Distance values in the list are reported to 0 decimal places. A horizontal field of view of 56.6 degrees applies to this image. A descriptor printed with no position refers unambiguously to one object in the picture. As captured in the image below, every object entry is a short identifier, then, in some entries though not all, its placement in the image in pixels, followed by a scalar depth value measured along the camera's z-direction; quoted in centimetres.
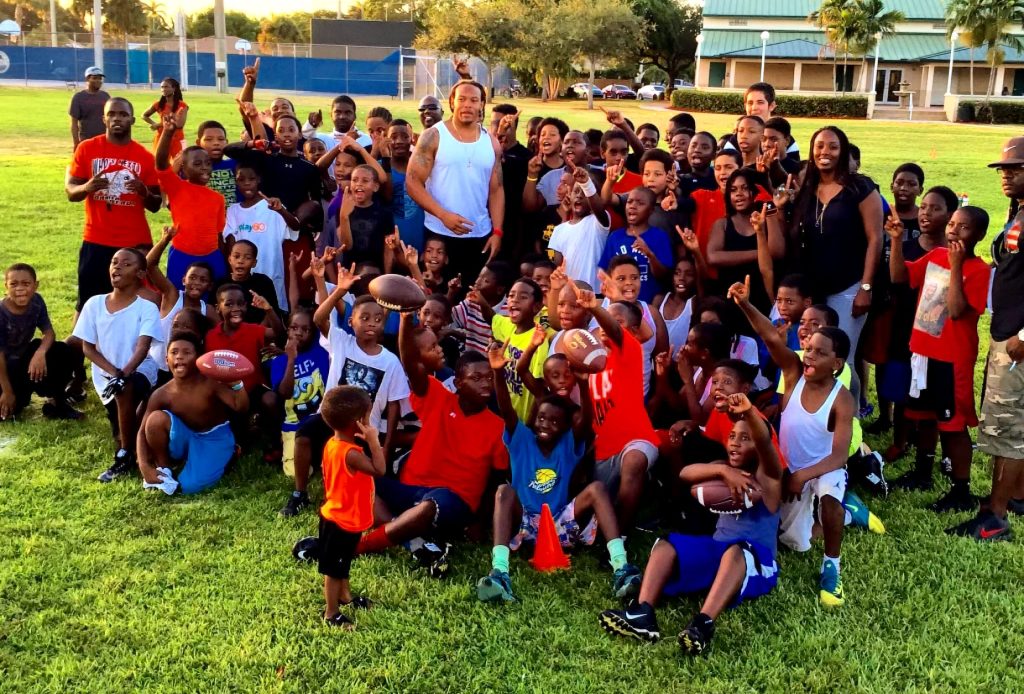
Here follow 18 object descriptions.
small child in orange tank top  421
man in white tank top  664
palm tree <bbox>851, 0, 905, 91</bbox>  5019
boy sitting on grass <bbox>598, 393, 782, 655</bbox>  423
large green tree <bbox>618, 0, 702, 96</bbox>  6512
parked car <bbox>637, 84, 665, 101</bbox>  5988
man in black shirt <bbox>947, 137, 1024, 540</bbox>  506
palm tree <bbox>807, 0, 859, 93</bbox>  5000
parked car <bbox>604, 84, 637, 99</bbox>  6038
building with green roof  5456
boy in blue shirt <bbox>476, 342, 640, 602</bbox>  489
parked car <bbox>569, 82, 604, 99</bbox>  6034
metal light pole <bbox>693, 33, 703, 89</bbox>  5647
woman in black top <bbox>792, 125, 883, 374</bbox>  591
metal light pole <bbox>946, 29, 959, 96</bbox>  5056
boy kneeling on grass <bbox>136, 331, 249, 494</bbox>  575
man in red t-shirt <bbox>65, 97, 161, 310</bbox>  720
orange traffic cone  484
